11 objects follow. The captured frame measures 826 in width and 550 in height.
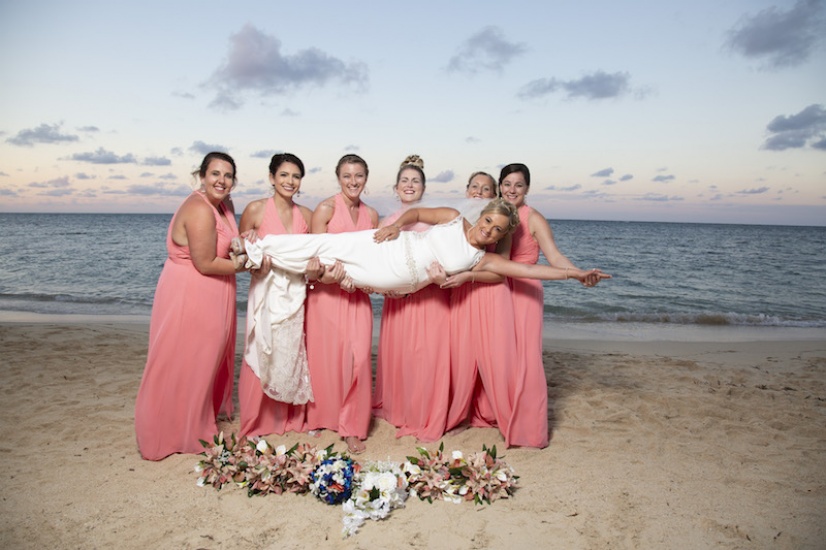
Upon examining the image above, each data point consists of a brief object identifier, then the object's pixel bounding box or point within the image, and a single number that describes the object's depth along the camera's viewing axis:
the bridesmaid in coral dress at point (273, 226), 4.68
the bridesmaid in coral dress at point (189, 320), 4.29
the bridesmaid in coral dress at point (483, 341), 4.81
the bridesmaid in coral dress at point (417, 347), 4.94
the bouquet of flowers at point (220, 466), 4.08
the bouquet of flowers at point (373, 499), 3.65
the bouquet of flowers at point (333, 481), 3.83
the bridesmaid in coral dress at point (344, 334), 4.79
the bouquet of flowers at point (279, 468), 3.99
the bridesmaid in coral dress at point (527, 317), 4.85
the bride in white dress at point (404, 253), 4.48
